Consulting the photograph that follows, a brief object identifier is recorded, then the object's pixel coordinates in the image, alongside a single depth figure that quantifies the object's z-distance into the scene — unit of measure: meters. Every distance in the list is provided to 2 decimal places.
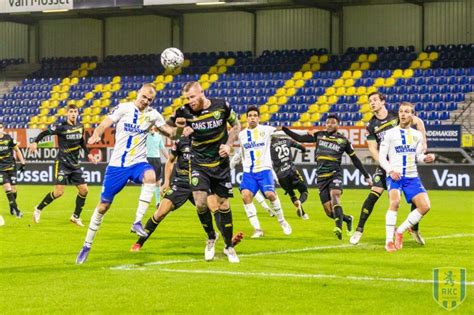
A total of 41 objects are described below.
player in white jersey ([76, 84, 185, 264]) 14.07
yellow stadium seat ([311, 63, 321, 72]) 48.52
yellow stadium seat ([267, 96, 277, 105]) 46.89
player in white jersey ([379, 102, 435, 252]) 15.59
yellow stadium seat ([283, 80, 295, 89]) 47.62
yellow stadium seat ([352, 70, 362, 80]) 46.22
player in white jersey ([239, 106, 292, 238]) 18.38
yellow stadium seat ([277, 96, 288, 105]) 46.78
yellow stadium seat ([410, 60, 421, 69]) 45.78
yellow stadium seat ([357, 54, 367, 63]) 47.59
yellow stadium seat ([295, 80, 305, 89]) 47.41
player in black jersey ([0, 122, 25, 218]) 24.23
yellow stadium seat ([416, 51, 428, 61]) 46.31
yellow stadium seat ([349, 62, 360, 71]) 47.31
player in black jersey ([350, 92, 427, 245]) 16.67
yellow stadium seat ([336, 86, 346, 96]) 45.66
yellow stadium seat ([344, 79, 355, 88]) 46.06
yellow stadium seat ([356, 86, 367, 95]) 45.19
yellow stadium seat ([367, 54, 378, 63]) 47.31
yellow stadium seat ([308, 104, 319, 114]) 45.25
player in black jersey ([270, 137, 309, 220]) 24.12
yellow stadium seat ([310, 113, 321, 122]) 44.44
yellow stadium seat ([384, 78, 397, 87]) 44.75
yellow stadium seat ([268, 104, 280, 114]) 46.22
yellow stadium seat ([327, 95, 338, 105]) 45.28
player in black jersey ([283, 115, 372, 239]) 18.31
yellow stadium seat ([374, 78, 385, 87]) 45.09
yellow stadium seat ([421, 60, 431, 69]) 45.53
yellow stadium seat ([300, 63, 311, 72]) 48.83
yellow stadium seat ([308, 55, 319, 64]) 49.09
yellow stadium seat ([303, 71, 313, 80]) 47.78
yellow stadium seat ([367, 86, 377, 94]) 44.86
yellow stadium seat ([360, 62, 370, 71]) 47.03
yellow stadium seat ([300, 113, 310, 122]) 44.67
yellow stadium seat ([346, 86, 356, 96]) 45.34
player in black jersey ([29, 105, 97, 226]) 21.25
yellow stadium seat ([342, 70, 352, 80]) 46.62
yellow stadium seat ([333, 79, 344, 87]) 46.36
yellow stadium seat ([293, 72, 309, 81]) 48.07
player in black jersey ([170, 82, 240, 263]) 13.67
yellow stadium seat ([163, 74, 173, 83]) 50.87
